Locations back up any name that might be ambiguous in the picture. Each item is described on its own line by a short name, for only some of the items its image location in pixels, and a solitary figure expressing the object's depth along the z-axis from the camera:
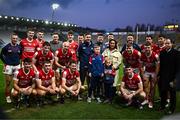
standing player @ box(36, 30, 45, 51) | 4.83
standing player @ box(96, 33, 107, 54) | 5.14
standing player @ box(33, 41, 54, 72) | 4.47
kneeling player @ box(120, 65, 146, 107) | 4.30
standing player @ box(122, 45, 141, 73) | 4.52
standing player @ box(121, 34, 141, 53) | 4.61
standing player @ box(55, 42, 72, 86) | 4.70
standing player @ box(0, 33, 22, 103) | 4.41
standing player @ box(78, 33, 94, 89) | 5.07
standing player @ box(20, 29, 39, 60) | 4.64
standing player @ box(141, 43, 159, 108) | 4.38
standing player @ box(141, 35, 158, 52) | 4.58
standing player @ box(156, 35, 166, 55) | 4.75
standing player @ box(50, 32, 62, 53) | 4.89
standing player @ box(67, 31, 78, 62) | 4.89
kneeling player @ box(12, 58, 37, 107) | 4.00
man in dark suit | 3.92
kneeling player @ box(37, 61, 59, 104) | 4.22
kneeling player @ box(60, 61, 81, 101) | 4.49
